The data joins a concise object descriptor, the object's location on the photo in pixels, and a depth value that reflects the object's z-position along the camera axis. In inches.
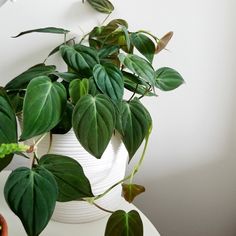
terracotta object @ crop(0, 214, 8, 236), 22.5
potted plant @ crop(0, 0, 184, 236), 21.5
